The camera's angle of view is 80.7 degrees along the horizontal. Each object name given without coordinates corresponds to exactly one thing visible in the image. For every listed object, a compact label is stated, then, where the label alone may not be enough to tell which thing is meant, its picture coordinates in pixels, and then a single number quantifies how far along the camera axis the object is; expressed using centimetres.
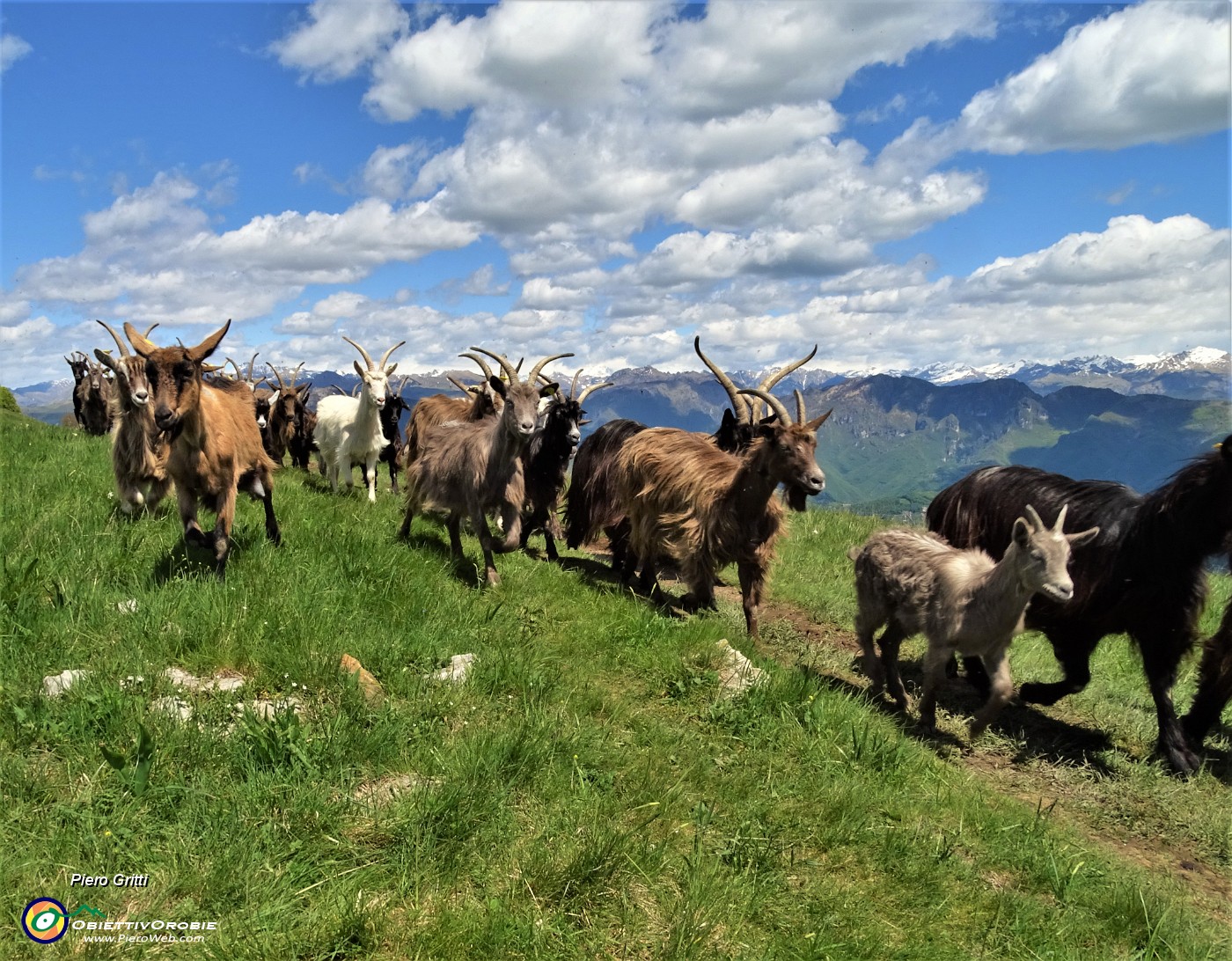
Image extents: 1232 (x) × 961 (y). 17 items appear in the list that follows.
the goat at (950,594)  577
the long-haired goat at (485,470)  803
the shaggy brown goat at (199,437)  559
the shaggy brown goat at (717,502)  802
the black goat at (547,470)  1087
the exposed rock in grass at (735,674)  571
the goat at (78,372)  2173
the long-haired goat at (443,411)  1348
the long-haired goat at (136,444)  563
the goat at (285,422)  1859
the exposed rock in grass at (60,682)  372
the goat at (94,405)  1816
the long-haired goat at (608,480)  1080
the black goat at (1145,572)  632
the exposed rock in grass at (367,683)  422
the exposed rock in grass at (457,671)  473
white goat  1366
